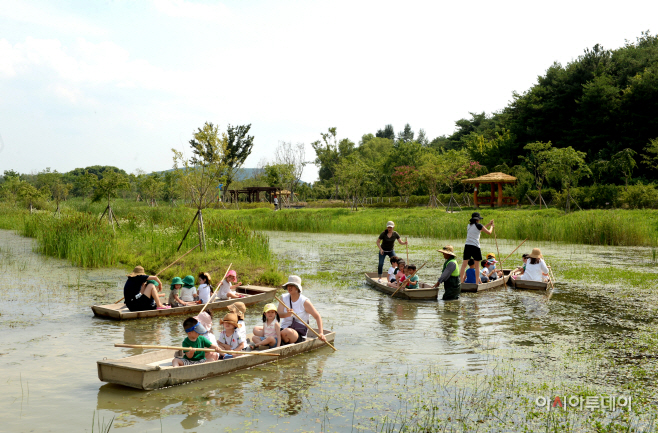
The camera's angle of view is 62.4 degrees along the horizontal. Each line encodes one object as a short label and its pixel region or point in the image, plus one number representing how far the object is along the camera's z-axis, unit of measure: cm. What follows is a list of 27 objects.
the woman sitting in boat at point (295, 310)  785
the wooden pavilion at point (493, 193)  3841
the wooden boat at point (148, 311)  961
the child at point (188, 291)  1045
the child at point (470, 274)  1312
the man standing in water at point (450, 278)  1163
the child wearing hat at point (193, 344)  671
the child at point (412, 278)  1214
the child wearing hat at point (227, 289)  1108
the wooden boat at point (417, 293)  1183
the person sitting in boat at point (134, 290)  971
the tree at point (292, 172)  5912
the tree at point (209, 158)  1630
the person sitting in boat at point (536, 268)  1309
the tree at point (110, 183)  2822
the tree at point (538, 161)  3553
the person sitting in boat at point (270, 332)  755
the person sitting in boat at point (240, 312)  748
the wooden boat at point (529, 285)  1288
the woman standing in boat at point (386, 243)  1390
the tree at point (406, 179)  4506
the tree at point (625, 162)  3503
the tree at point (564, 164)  3381
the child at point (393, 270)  1309
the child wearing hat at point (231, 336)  732
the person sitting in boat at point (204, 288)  1048
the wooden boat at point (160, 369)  612
